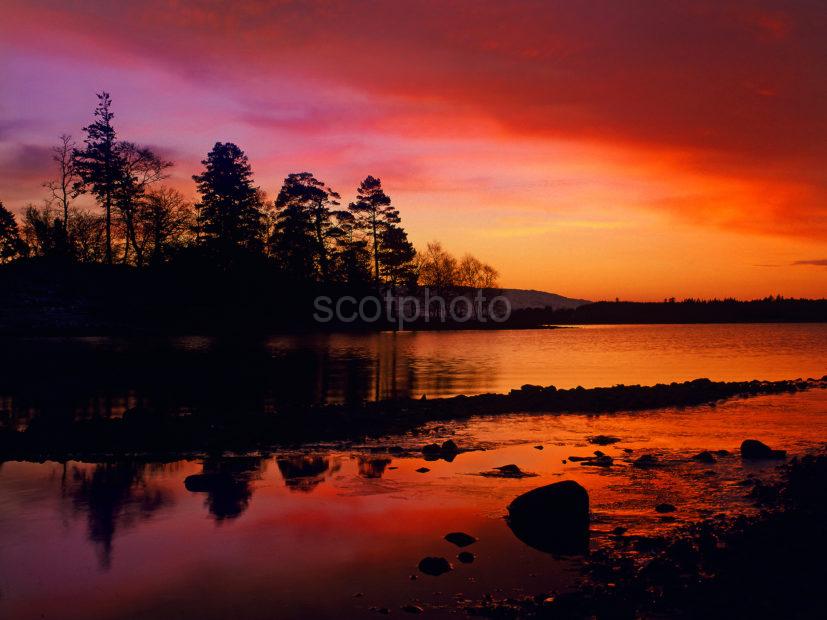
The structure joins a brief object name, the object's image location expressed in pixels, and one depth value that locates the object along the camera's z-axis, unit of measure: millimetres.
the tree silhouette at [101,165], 85562
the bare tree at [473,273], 148500
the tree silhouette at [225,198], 97188
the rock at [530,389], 32531
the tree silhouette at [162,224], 93625
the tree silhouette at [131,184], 87750
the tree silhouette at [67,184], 85125
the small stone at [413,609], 9195
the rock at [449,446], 19981
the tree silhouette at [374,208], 111438
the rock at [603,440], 21753
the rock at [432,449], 19688
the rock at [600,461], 18234
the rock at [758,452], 18844
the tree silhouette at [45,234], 91500
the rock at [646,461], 18156
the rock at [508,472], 17078
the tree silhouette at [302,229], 104500
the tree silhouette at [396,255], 112375
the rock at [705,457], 18594
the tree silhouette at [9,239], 107625
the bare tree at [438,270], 140375
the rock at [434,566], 10703
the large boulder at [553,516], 12055
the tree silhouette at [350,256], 108194
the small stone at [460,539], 11961
